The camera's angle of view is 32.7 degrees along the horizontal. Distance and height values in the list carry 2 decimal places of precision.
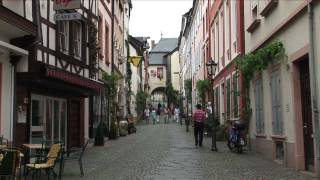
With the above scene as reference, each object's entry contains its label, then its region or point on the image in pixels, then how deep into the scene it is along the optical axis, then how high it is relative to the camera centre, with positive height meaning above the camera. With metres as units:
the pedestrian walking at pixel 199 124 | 21.83 -0.02
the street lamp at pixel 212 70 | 19.78 +2.03
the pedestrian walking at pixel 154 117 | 52.97 +0.69
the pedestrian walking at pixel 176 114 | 54.74 +0.98
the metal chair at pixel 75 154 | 17.52 -0.94
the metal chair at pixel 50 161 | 10.78 -0.73
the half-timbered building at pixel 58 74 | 14.23 +1.39
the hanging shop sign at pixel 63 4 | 15.48 +3.43
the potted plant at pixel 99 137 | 22.39 -0.53
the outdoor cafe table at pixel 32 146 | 12.43 -0.47
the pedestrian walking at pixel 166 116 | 56.80 +0.78
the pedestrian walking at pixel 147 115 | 54.31 +0.87
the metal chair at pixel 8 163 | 9.62 -0.66
